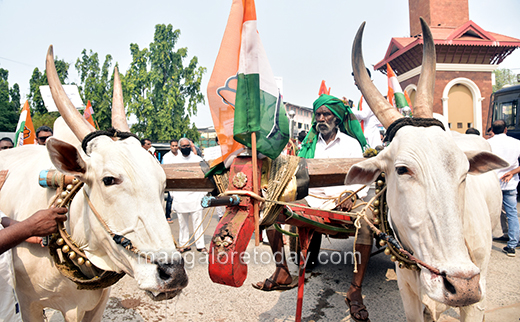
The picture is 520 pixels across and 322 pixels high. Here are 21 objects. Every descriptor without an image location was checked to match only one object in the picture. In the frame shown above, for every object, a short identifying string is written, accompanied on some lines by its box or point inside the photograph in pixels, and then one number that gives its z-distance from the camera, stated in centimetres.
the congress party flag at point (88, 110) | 479
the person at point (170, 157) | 718
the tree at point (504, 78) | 4641
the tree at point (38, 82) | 2713
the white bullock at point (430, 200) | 169
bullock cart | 193
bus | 1102
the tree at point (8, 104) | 3024
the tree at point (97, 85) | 2481
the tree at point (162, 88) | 2630
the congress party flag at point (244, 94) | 219
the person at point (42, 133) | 528
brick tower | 1652
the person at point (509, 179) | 552
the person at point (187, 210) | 630
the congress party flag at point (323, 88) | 616
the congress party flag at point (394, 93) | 475
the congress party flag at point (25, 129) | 527
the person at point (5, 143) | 653
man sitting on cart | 345
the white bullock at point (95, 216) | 174
